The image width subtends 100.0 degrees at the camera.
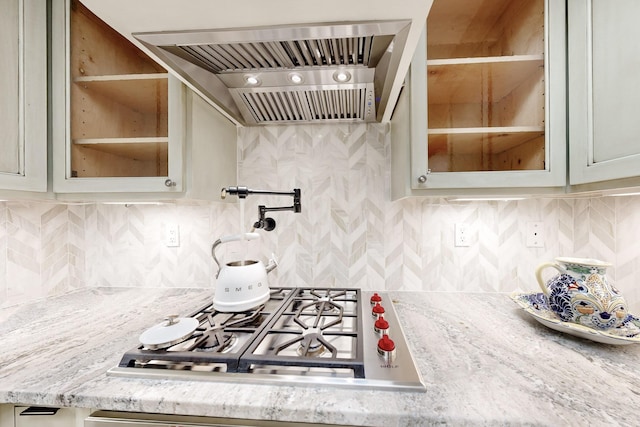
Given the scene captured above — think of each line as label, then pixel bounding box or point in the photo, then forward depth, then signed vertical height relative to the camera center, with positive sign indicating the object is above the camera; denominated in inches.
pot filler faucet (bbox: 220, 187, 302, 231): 41.0 +0.6
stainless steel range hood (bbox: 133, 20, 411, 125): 26.8 +17.8
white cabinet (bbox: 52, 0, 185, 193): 38.0 +14.9
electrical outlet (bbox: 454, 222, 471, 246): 47.5 -3.9
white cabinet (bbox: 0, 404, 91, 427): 23.8 -18.0
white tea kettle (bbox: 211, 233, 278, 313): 35.1 -9.9
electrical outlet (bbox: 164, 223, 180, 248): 51.4 -3.8
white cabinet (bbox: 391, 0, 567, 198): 34.9 +15.0
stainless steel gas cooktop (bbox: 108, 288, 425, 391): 23.6 -14.1
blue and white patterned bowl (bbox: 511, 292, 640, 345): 28.6 -13.0
